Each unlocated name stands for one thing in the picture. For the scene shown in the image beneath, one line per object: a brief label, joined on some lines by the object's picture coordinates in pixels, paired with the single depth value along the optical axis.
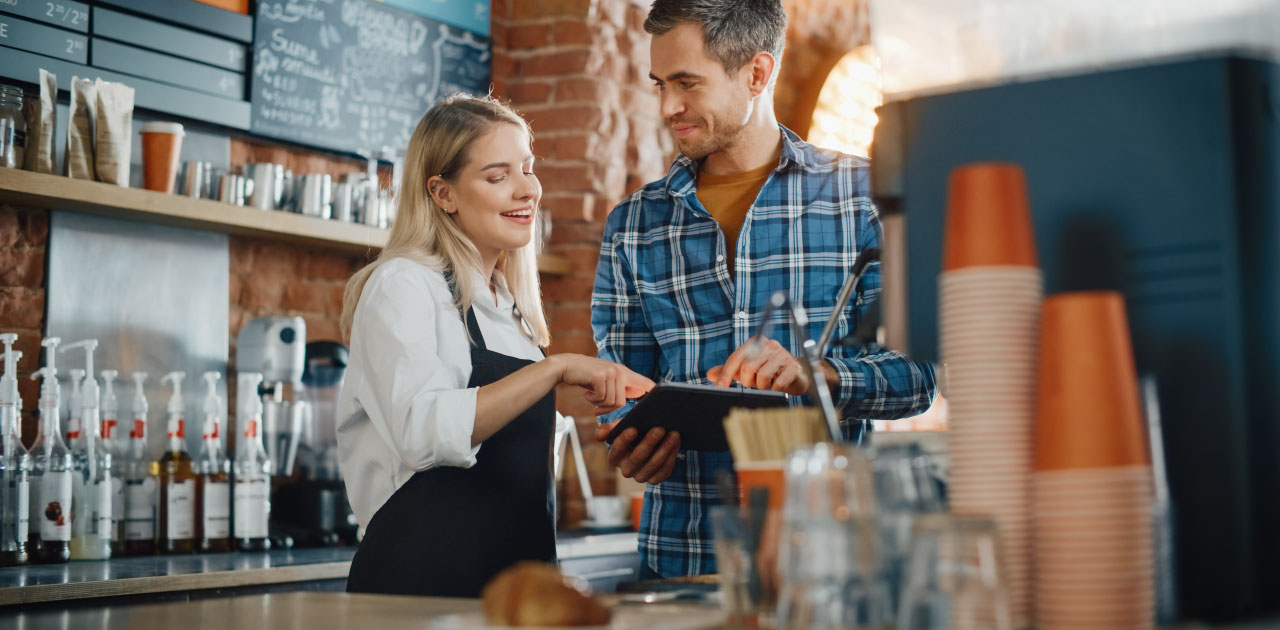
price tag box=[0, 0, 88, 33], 2.45
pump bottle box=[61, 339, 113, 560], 2.32
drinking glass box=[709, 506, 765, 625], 0.91
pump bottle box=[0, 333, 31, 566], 2.21
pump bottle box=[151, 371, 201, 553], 2.51
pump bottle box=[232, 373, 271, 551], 2.58
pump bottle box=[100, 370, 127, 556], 2.45
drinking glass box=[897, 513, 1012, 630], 0.74
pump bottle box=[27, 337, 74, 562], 2.25
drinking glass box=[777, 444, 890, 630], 0.78
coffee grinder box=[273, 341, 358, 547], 2.71
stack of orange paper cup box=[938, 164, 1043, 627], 0.85
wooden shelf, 2.33
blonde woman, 1.61
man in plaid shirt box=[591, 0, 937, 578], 2.04
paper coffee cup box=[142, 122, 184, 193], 2.56
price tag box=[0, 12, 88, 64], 2.44
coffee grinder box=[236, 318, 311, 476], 2.73
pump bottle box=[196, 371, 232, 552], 2.56
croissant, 0.89
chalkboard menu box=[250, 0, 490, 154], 2.94
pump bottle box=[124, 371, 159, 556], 2.47
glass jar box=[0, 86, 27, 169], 2.31
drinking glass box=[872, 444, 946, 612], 0.80
